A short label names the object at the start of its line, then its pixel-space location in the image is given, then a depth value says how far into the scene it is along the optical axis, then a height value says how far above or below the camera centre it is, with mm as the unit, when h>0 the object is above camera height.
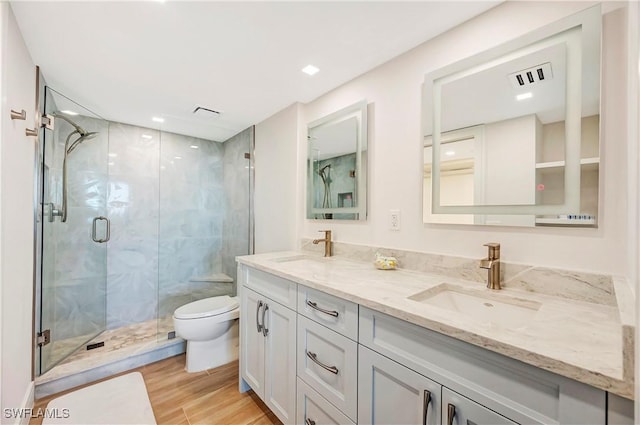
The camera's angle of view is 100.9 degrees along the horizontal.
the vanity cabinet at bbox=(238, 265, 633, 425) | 623 -517
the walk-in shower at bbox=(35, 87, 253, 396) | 2092 -187
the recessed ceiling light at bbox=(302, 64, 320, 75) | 1703 +941
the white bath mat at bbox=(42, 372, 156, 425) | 1545 -1232
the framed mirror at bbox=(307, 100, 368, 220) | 1771 +358
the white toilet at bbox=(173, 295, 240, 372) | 2070 -974
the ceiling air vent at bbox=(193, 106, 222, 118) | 2361 +927
